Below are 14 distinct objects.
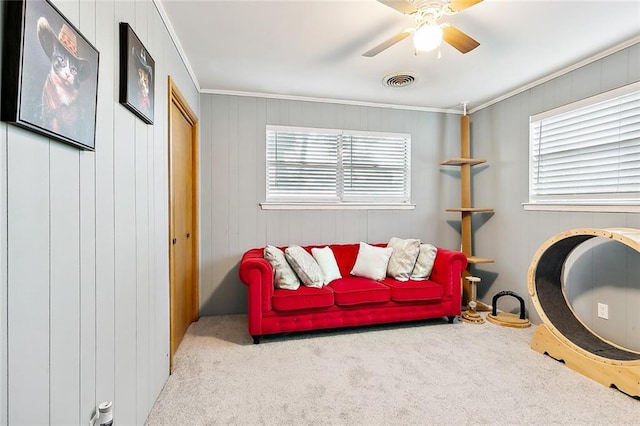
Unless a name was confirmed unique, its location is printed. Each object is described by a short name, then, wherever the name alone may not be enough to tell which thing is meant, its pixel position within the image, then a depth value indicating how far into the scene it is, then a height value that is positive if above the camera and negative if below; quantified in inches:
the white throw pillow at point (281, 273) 118.3 -21.8
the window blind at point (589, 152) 102.9 +22.8
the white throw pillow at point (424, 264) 135.2 -20.5
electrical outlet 107.5 -31.0
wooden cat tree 152.9 +7.2
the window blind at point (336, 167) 152.1 +22.3
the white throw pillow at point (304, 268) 121.4 -20.5
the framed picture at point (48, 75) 31.9 +15.2
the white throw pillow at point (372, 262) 136.5 -20.5
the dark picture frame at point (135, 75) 59.9 +26.8
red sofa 112.8 -31.5
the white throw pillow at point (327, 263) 132.2 -20.3
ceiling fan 70.4 +44.6
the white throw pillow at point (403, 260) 134.0 -18.8
